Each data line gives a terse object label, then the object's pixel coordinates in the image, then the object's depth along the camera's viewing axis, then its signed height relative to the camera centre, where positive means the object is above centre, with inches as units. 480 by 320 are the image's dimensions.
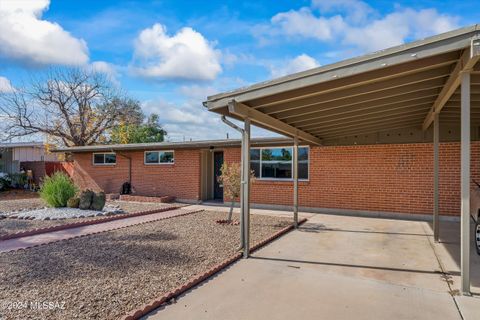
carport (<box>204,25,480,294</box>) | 155.8 +44.0
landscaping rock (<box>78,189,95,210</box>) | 398.0 -50.4
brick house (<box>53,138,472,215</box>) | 375.6 -16.4
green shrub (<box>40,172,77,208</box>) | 404.2 -40.0
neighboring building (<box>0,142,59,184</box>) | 821.9 +12.6
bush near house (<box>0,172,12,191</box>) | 738.3 -51.0
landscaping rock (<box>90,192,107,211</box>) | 400.2 -52.5
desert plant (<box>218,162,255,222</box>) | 333.4 -20.0
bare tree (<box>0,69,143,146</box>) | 869.8 +153.6
